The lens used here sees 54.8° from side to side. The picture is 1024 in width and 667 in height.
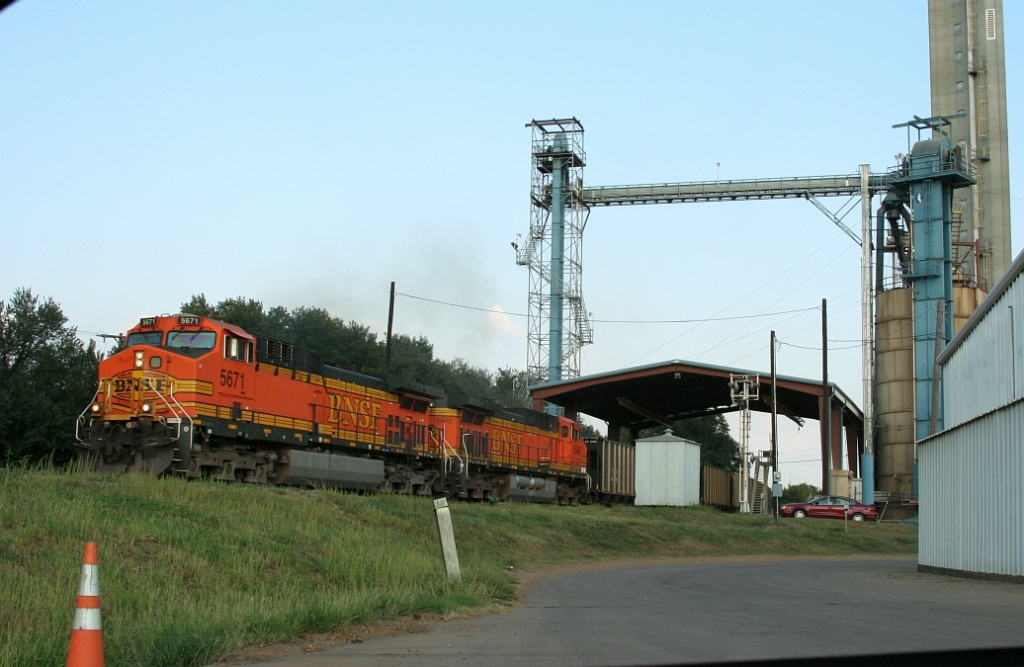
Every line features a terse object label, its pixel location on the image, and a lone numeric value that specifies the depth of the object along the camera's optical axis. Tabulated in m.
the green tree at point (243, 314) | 70.69
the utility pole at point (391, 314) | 50.75
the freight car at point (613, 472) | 49.38
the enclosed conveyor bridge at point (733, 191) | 58.25
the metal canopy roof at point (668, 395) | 52.81
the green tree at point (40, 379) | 46.50
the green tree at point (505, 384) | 122.85
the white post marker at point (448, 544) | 14.49
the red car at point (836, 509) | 49.19
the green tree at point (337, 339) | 81.81
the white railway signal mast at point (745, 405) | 50.16
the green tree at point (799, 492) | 142.39
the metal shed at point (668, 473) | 52.28
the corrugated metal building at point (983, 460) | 17.05
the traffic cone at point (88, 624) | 7.05
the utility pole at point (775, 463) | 41.88
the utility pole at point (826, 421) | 50.50
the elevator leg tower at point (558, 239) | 58.34
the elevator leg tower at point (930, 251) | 52.09
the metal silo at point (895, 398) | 53.59
